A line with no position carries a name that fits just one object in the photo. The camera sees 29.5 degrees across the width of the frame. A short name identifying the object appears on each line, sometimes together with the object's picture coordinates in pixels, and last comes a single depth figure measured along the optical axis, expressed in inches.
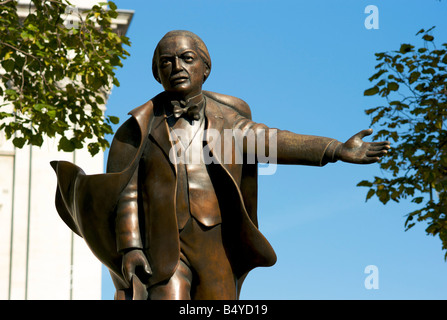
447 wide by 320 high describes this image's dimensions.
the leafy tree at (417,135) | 470.9
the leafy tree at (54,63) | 486.0
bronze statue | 231.5
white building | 843.4
